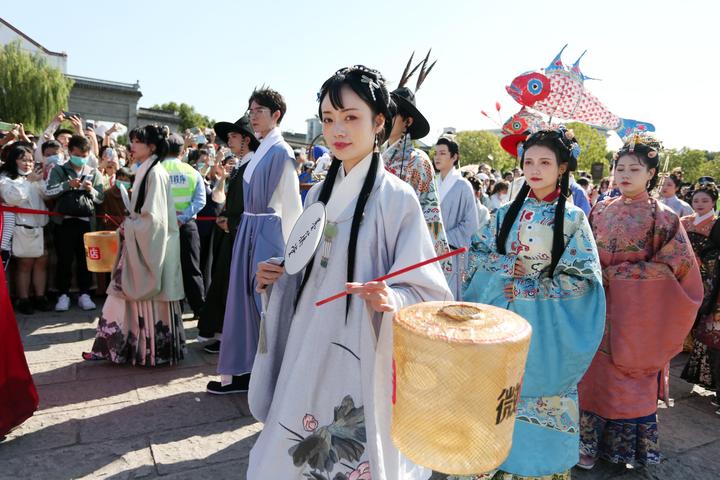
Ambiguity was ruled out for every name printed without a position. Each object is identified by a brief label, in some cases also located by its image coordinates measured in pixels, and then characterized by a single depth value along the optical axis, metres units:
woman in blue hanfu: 2.17
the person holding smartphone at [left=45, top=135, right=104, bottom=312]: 5.58
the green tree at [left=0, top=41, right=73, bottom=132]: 29.11
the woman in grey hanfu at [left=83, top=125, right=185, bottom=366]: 3.83
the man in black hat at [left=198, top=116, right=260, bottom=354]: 3.75
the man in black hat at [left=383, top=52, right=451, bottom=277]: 2.93
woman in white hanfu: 1.64
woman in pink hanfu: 2.69
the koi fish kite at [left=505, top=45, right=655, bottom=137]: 3.03
